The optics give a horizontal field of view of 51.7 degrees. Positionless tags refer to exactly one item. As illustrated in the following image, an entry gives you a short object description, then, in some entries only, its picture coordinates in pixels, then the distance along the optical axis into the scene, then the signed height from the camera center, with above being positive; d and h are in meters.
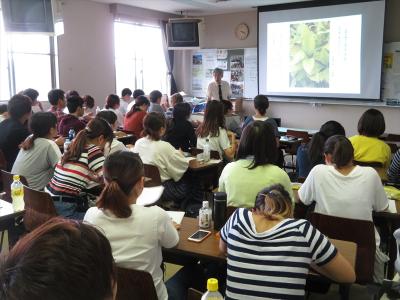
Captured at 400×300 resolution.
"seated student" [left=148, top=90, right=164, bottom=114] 7.02 -0.26
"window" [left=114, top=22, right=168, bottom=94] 9.09 +0.61
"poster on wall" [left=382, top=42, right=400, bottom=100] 7.38 +0.22
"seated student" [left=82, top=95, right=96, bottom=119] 7.00 -0.31
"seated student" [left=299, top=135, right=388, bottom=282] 2.59 -0.65
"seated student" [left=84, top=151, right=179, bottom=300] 1.85 -0.63
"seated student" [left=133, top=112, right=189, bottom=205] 3.96 -0.66
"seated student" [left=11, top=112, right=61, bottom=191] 3.54 -0.57
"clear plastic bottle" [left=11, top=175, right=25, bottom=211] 2.92 -0.77
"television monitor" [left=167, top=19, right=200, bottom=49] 9.29 +1.15
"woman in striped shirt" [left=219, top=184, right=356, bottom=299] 1.61 -0.67
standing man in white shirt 8.73 -0.10
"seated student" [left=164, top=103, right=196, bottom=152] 4.95 -0.53
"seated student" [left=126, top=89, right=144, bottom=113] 7.69 -0.15
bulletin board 9.38 +0.37
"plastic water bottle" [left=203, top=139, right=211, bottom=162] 4.57 -0.75
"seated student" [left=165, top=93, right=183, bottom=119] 6.90 -0.22
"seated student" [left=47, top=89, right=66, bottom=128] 6.07 -0.21
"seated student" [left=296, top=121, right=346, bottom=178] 3.61 -0.59
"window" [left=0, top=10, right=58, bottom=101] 7.16 +0.41
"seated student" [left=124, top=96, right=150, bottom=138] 6.29 -0.48
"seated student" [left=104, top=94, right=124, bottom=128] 6.67 -0.29
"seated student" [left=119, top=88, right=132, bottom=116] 8.14 -0.30
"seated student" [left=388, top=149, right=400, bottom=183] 3.74 -0.78
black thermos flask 2.34 -0.71
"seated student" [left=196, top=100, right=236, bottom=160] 4.89 -0.56
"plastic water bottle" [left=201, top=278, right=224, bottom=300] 1.44 -0.72
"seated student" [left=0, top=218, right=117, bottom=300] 0.65 -0.29
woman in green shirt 2.48 -0.51
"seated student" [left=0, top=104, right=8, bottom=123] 5.11 -0.30
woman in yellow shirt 3.90 -0.57
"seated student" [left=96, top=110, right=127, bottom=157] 3.74 -0.57
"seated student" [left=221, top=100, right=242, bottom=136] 6.26 -0.58
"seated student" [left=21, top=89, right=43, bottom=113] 6.07 -0.11
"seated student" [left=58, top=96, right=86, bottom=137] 5.28 -0.42
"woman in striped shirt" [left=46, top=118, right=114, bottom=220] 3.03 -0.65
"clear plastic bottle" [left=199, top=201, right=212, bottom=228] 2.44 -0.78
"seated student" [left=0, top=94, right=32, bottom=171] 4.16 -0.44
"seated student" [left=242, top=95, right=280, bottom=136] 5.49 -0.29
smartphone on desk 2.28 -0.84
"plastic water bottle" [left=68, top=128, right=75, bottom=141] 5.02 -0.59
